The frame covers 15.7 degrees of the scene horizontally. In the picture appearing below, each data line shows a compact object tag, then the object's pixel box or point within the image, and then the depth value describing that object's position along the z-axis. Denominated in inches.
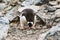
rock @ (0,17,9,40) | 183.9
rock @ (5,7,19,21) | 245.8
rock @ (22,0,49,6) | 289.2
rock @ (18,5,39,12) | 254.4
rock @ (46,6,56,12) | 252.2
